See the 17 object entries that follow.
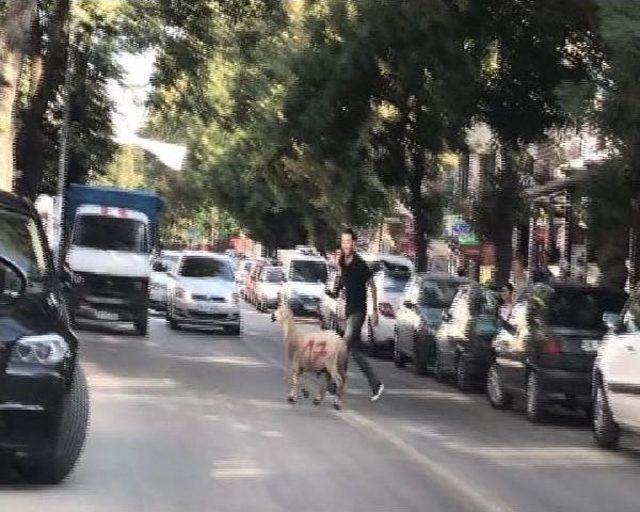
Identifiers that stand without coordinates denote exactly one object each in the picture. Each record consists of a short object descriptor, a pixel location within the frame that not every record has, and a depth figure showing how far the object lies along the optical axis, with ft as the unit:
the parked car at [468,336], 63.62
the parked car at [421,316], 74.95
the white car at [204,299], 104.94
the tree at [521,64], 69.36
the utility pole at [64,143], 110.88
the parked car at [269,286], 165.07
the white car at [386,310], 88.58
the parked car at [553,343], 50.03
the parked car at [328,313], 105.60
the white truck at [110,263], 94.07
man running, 53.72
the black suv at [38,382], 27.63
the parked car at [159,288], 133.92
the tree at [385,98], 87.04
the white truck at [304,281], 145.89
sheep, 50.57
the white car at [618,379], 41.09
